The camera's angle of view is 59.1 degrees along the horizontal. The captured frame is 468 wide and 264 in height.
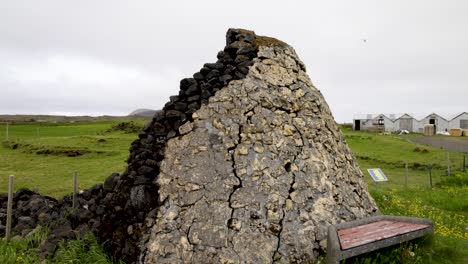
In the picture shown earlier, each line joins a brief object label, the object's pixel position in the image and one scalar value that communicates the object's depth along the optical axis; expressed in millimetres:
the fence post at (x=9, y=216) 9109
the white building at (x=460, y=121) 60625
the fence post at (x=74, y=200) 10148
